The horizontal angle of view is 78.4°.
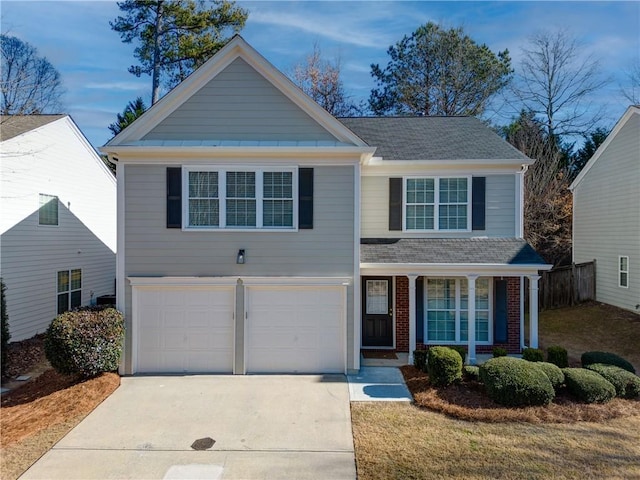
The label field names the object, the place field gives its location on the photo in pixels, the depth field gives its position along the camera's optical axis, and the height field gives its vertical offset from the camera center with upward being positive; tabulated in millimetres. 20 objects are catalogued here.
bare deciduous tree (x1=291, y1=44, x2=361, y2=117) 25406 +10610
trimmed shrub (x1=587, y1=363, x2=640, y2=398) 7766 -2746
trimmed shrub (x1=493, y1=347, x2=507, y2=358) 9336 -2616
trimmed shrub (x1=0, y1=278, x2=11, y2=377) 9755 -2353
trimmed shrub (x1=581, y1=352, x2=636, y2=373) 8547 -2571
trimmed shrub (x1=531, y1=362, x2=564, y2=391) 7672 -2571
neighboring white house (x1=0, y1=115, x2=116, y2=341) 12336 +770
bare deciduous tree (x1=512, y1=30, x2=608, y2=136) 24297 +9875
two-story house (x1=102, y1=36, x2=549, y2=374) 9430 +326
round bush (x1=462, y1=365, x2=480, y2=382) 8352 -2799
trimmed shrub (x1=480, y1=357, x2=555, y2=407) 7324 -2674
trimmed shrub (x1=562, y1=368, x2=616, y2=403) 7402 -2743
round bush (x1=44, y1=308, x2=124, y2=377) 8305 -2186
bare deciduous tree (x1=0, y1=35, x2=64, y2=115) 12523 +6771
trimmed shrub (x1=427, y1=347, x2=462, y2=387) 8078 -2577
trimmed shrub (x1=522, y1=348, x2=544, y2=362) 8713 -2513
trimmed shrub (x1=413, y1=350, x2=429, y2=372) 9238 -2766
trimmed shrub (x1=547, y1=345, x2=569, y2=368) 8836 -2583
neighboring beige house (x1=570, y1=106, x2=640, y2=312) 14828 +1258
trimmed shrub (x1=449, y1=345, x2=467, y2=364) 9438 -2861
